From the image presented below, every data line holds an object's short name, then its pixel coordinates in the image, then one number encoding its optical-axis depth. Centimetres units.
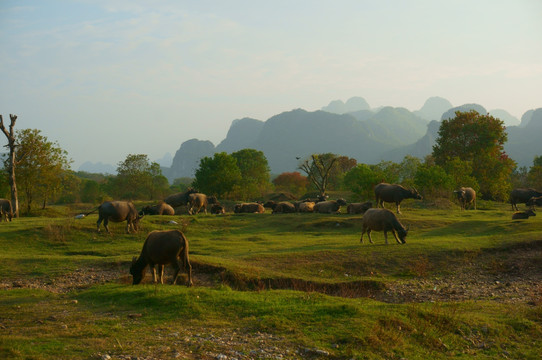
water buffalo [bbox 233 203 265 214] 3878
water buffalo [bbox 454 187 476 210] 3938
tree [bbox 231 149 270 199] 6856
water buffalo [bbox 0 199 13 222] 2953
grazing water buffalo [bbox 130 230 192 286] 1327
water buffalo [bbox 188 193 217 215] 3750
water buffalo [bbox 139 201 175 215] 3352
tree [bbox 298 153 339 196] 8471
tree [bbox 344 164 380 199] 3900
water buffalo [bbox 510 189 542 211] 3934
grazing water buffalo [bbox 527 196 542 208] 3831
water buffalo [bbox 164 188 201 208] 3859
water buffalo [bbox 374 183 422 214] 3094
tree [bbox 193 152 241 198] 5475
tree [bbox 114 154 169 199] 6444
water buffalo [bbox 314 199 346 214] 3509
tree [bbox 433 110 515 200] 5031
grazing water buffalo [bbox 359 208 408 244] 2080
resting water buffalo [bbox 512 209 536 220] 2873
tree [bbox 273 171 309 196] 8531
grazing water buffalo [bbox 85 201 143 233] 2323
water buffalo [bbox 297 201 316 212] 3725
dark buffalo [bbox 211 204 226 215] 3906
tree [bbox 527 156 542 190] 5822
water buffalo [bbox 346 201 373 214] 3312
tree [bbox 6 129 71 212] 4059
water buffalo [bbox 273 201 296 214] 3769
